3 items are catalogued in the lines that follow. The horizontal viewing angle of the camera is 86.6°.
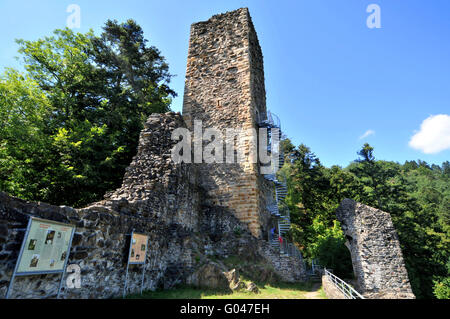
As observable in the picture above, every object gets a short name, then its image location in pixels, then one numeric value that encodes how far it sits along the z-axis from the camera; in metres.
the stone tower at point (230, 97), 11.73
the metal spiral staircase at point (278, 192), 12.08
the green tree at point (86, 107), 11.41
